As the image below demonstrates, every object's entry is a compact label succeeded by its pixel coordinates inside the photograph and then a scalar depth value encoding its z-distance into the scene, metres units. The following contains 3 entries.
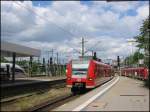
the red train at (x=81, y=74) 12.48
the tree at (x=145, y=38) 13.45
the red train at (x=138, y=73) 20.76
